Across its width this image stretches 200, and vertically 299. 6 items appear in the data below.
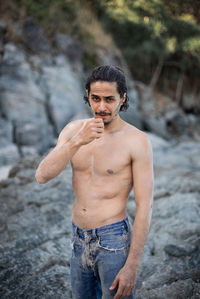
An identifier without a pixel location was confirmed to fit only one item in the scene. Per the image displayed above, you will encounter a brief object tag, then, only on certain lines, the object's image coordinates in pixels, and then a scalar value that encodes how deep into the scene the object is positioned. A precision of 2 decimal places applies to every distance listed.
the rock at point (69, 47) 11.24
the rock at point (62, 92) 9.29
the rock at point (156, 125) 12.61
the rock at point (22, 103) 8.05
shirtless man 1.66
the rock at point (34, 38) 10.23
